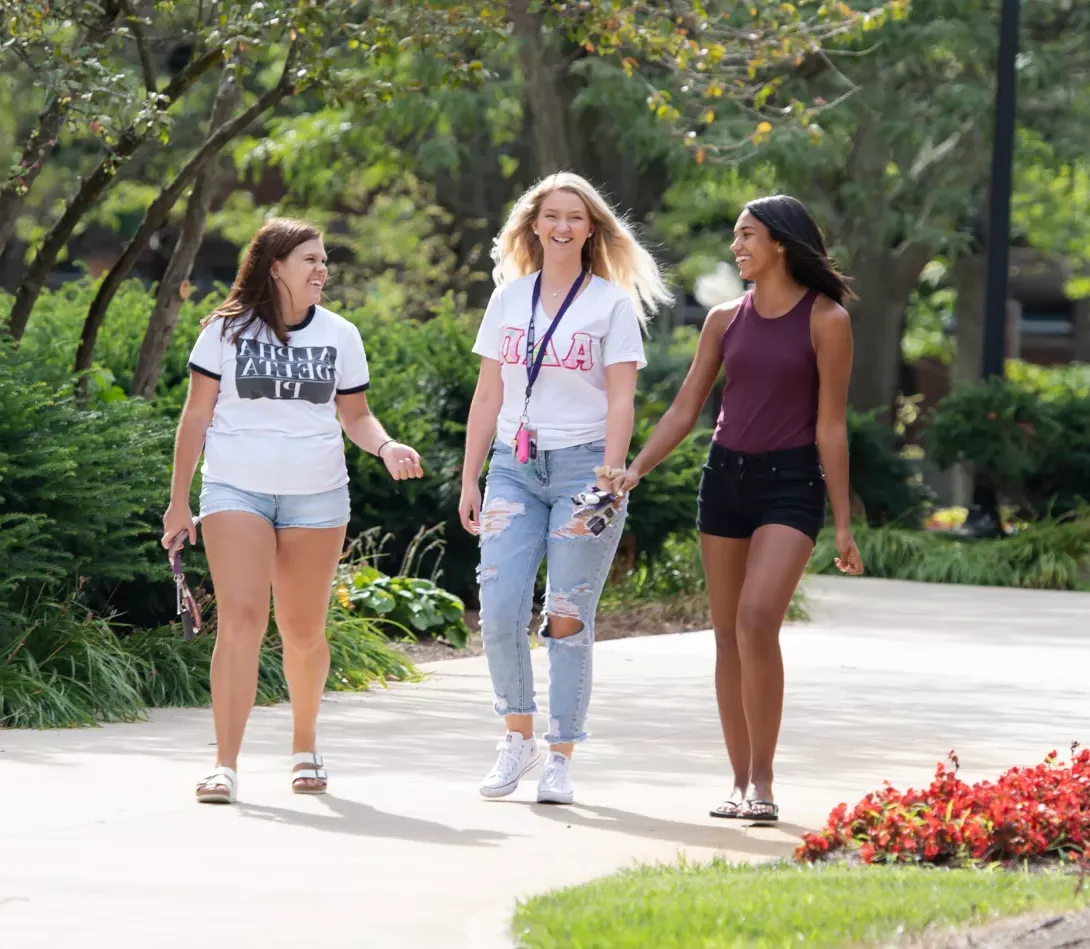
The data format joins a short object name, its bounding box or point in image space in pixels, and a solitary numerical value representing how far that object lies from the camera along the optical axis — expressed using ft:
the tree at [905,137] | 139.85
